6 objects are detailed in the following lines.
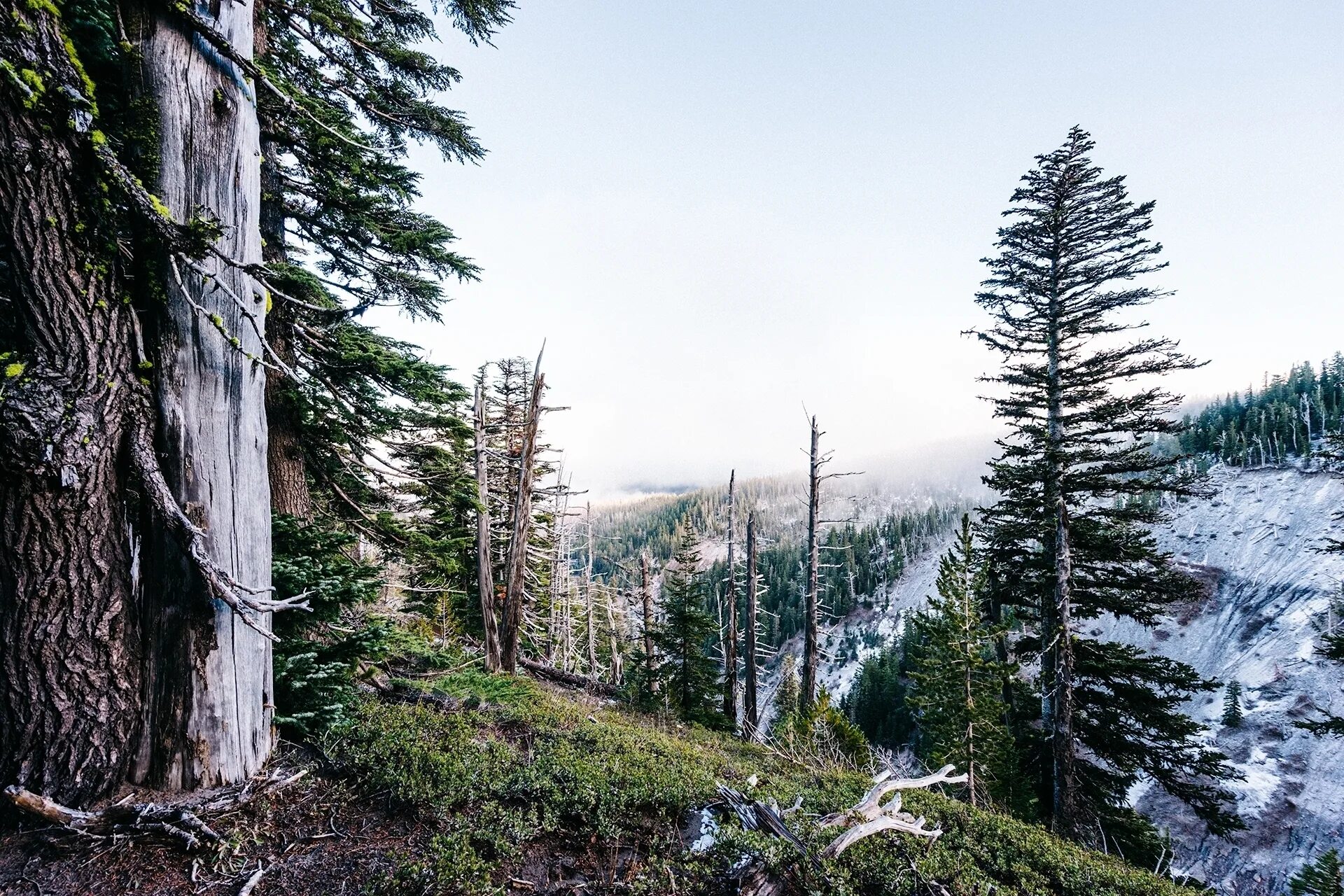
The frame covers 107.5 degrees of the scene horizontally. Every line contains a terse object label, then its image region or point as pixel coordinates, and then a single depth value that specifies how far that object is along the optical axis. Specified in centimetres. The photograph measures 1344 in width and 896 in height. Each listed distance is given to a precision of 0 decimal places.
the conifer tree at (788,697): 1684
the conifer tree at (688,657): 1550
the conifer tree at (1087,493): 1101
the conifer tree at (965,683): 1317
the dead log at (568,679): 1486
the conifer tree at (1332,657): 1002
